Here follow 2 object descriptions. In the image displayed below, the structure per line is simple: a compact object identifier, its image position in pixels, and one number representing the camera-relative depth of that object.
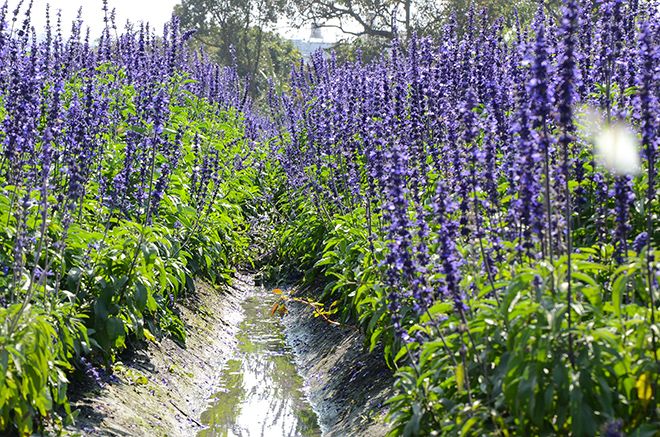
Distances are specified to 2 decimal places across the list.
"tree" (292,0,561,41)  41.16
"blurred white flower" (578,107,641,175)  5.80
